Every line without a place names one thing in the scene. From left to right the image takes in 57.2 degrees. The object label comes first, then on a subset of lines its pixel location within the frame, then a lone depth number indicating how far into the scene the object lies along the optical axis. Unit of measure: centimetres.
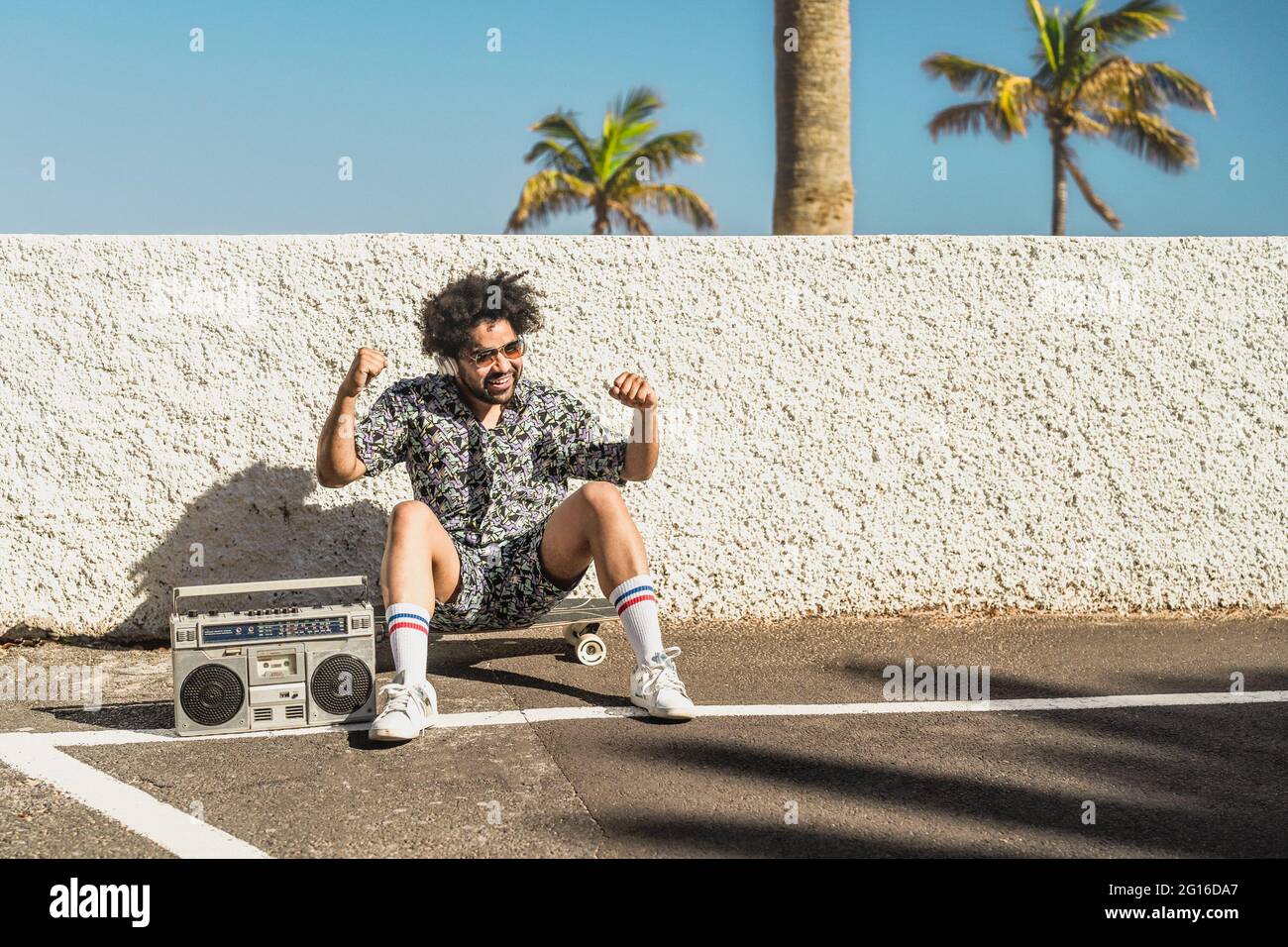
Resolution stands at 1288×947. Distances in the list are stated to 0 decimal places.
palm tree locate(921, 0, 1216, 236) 2731
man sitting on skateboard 382
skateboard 441
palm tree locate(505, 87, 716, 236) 2947
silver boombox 353
